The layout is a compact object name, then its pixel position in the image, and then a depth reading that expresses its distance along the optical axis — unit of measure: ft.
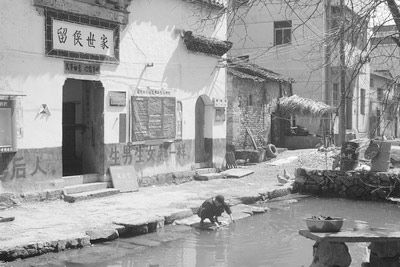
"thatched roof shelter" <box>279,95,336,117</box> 73.41
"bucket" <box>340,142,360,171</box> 51.60
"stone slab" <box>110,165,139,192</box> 43.62
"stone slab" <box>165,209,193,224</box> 34.37
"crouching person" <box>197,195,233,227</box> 33.53
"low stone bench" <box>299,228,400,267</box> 21.03
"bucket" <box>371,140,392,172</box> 49.14
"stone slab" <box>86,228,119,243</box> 28.89
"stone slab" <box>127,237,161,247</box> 29.48
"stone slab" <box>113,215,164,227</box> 31.27
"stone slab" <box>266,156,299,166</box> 63.67
